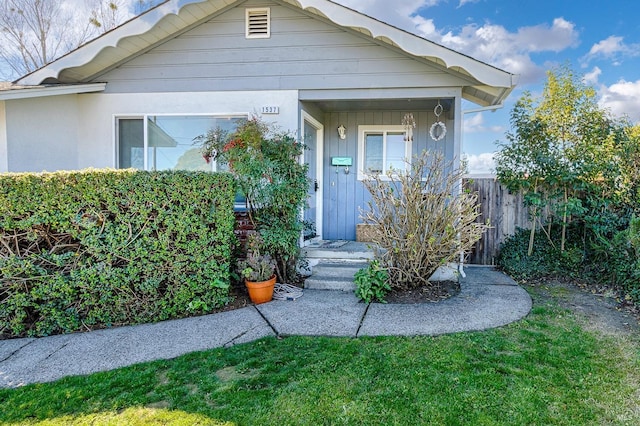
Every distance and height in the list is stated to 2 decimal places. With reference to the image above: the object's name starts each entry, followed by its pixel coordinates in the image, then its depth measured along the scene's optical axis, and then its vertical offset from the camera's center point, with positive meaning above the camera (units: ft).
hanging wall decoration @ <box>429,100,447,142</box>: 23.00 +3.79
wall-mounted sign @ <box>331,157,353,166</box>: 26.07 +1.98
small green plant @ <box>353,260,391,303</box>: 16.58 -4.05
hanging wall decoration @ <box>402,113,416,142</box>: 25.12 +3.77
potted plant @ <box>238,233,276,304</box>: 16.80 -3.81
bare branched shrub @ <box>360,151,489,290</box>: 16.79 -1.38
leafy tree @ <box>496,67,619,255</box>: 20.45 +2.40
